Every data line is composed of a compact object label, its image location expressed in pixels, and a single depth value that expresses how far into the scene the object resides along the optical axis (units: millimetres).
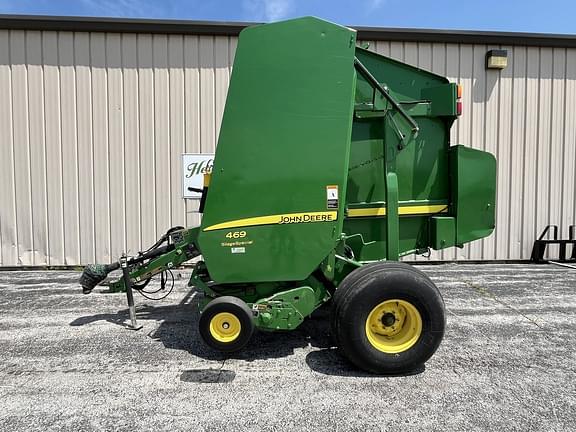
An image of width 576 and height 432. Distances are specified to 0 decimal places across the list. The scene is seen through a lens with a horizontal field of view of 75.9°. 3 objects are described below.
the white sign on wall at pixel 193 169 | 6439
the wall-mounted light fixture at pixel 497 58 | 6512
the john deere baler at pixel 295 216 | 2732
